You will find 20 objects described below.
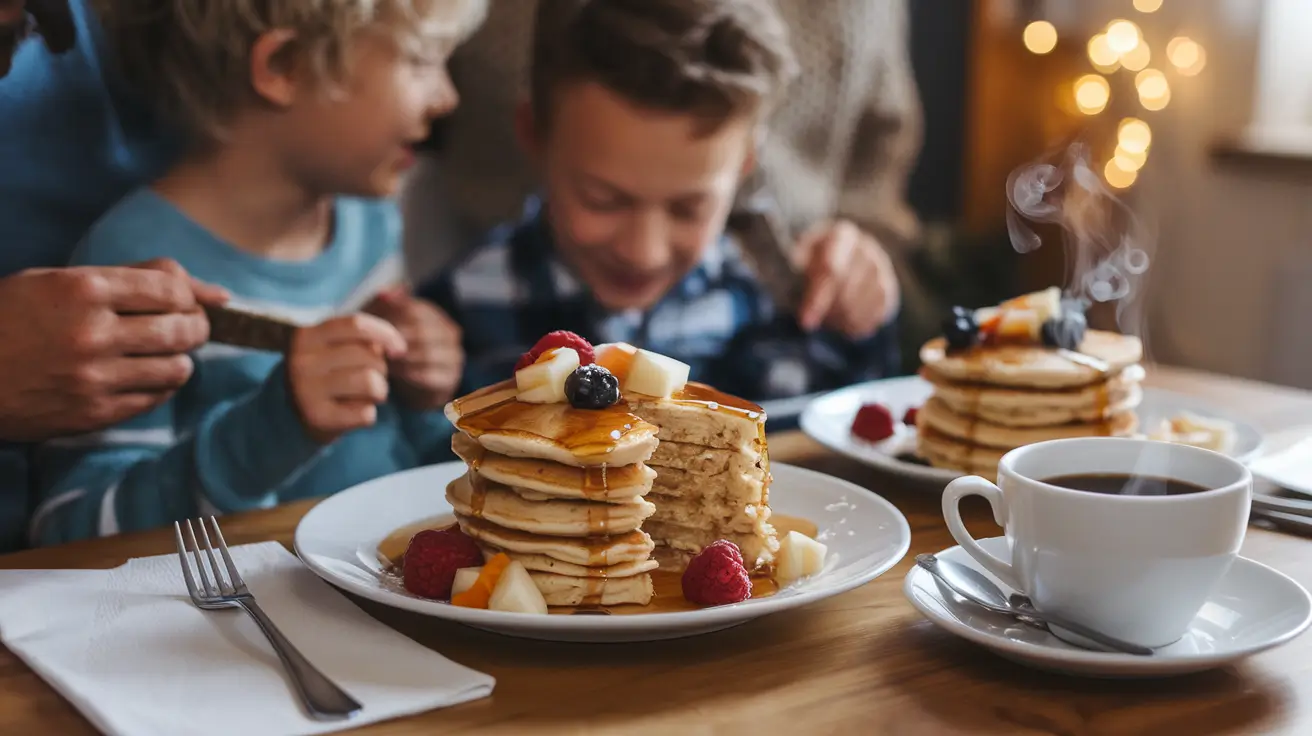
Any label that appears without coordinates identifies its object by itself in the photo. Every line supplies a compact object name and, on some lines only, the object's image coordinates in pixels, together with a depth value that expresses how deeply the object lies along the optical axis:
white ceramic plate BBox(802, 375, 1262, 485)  1.40
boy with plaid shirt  2.04
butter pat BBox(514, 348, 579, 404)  1.07
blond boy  1.68
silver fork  0.82
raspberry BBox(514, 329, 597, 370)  1.15
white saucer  0.85
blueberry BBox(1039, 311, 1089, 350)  1.45
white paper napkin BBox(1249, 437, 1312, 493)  1.36
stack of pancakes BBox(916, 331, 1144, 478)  1.40
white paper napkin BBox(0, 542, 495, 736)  0.82
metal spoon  0.94
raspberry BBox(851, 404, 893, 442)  1.55
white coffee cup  0.87
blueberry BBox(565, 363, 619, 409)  1.04
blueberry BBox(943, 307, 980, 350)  1.45
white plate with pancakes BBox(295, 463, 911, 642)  0.91
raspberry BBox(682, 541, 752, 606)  0.99
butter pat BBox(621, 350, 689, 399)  1.12
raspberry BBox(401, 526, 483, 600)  0.99
